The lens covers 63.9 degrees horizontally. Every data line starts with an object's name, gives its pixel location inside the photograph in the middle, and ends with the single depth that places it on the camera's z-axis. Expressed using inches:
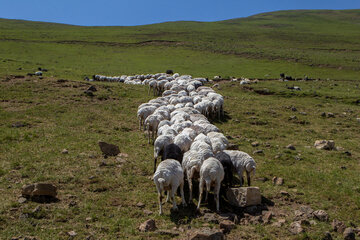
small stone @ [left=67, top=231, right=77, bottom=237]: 267.1
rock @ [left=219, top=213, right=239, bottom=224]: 300.4
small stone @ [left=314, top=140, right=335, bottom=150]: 547.5
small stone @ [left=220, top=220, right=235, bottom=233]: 283.6
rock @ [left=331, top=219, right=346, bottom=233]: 286.4
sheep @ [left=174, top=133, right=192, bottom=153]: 430.4
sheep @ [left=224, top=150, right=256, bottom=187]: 373.7
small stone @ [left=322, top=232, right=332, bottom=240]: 276.0
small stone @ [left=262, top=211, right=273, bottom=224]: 300.7
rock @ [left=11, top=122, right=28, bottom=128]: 580.3
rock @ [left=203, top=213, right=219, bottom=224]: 298.7
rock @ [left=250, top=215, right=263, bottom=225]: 300.3
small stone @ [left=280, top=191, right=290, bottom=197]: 359.6
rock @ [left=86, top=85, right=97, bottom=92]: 913.9
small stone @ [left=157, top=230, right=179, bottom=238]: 274.7
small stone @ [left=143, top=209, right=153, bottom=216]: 312.2
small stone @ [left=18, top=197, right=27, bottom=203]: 311.6
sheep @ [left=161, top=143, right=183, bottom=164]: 400.8
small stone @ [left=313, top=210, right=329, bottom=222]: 305.0
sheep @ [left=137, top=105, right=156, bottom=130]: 635.5
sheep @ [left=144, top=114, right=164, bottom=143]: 556.9
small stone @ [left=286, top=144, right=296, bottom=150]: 543.8
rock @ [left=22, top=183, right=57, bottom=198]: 319.0
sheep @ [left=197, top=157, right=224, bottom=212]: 321.1
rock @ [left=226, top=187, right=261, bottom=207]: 322.7
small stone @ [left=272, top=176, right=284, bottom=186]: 392.4
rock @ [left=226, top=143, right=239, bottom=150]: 478.2
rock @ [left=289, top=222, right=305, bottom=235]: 282.8
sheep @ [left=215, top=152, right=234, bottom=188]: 375.2
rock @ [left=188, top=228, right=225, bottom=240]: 254.2
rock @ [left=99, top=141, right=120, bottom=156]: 463.8
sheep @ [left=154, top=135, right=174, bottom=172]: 424.8
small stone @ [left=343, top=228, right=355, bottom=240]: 275.1
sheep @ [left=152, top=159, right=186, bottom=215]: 311.4
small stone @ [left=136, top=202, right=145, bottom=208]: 326.3
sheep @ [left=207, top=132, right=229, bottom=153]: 422.9
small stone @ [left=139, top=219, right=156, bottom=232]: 279.1
